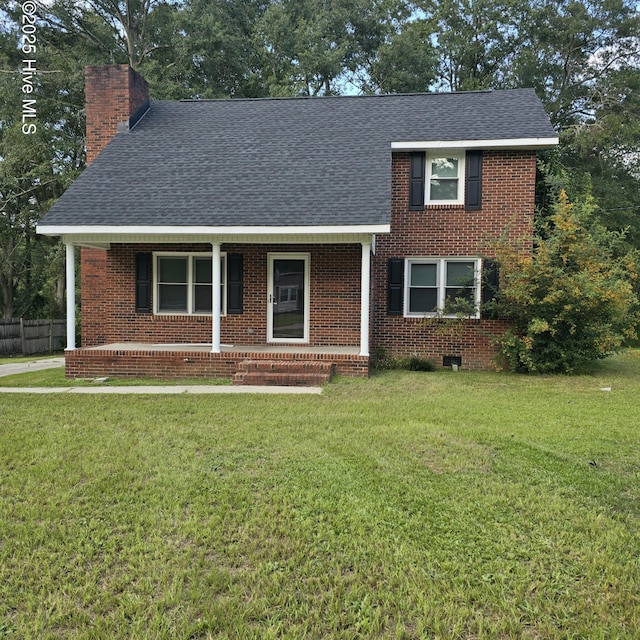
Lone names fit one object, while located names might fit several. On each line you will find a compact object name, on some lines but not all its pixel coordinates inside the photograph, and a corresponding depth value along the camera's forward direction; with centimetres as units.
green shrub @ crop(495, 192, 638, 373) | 1015
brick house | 1135
